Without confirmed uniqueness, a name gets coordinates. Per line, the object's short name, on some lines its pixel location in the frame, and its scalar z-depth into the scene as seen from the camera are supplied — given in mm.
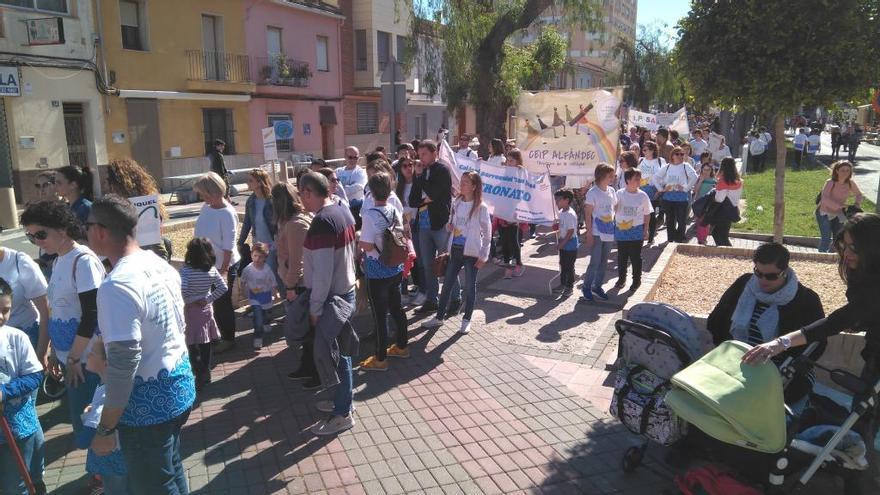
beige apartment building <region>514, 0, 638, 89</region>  62156
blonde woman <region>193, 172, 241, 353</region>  5992
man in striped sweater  4539
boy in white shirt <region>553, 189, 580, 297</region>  7961
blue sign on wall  26873
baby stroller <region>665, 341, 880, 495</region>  3250
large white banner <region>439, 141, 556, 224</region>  9234
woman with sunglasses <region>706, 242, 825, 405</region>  3934
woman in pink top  8684
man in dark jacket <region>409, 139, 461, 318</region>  7348
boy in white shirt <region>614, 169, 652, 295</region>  7848
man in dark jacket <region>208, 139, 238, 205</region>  13661
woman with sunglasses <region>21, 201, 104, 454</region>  3650
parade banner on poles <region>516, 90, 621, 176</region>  9461
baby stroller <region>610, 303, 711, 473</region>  3758
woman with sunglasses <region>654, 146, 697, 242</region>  10414
